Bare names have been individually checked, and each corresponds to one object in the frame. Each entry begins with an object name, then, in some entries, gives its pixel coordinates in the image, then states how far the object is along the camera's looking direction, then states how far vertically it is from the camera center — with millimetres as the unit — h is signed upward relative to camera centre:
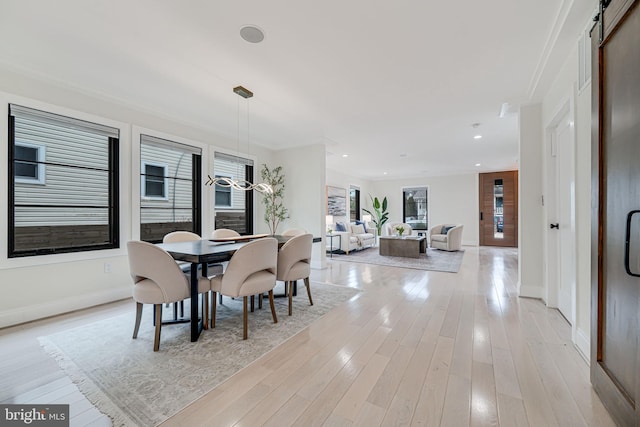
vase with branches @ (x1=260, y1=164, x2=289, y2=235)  5391 +276
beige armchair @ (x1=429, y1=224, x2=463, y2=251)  7203 -758
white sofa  6999 -779
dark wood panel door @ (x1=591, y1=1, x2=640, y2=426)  1150 -11
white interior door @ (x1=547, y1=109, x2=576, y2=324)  2547 -73
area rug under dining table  1473 -1089
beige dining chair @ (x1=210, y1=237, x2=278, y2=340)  2219 -562
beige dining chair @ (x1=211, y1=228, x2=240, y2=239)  3531 -295
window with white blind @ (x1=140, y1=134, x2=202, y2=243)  3605 +391
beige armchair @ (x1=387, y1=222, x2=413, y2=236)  7965 -551
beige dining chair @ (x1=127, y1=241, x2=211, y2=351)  2018 -529
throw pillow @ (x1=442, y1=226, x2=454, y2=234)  7609 -504
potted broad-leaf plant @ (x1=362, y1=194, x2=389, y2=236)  9789 +18
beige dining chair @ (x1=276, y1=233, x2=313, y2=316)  2781 -518
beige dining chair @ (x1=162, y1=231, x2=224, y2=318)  3107 -336
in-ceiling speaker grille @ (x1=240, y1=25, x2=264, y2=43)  2005 +1457
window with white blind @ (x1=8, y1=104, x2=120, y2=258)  2607 +335
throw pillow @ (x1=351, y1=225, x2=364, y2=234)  7910 -515
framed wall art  7971 +382
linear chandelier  2941 +1430
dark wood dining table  2098 -370
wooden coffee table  6289 -851
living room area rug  5253 -1112
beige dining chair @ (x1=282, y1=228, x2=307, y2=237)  3795 -292
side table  6656 -694
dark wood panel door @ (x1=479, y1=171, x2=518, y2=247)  8070 +104
